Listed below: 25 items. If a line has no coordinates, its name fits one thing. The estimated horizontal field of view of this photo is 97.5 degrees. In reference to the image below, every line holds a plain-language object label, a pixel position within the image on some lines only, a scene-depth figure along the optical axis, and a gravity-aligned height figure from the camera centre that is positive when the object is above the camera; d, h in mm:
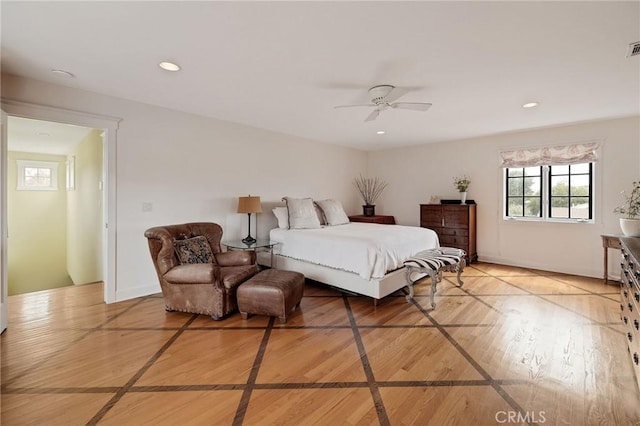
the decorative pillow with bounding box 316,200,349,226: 5102 -8
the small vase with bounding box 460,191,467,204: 5402 +289
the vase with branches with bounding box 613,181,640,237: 3451 +91
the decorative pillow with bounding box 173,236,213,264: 3115 -446
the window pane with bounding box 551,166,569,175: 4688 +714
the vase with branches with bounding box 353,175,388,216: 6877 +591
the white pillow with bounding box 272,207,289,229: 4590 -92
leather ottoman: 2789 -855
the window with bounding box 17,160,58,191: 5895 +767
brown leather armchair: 2871 -723
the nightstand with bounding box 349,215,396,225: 6070 -160
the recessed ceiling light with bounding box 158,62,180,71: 2517 +1328
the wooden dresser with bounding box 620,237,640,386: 1882 -654
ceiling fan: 2934 +1242
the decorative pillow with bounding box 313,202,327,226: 5117 -64
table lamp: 4172 +79
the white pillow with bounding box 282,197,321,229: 4512 -42
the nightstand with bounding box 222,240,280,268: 3869 -486
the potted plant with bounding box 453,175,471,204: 5375 +478
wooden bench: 3223 -619
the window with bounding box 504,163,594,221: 4547 +356
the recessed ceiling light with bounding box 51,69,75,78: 2689 +1339
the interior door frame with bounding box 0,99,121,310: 3223 +238
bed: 3223 -537
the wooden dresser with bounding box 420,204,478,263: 5180 -226
